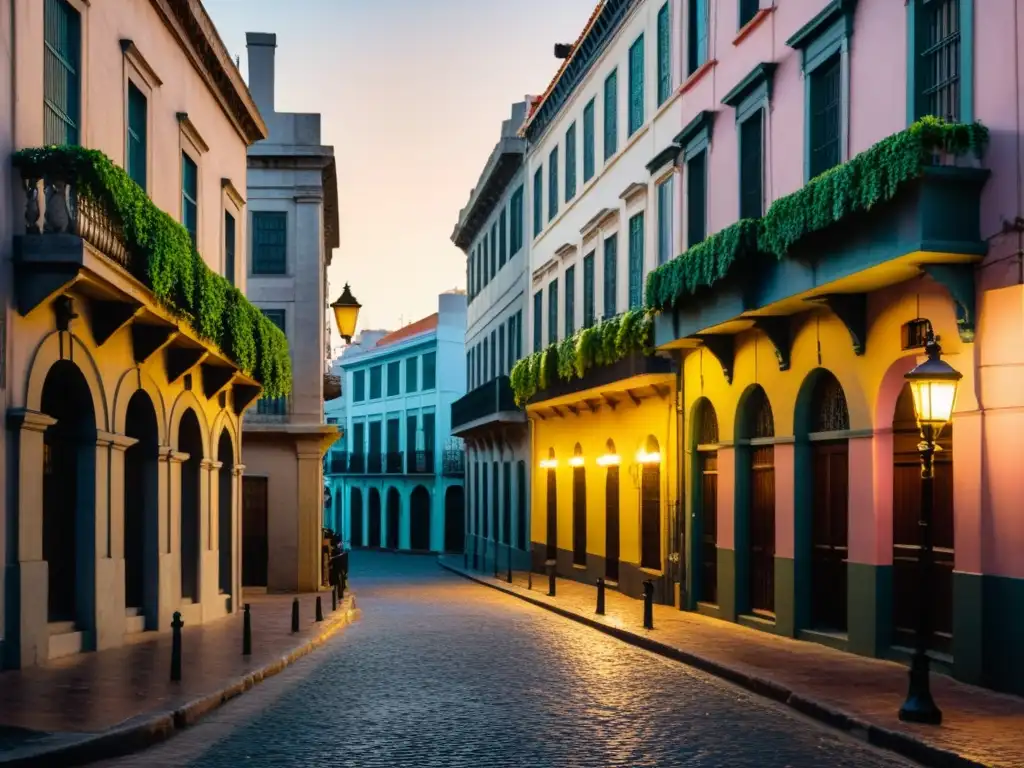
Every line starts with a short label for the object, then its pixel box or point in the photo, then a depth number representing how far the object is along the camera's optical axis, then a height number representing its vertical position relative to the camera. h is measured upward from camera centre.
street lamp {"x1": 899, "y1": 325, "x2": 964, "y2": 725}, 11.14 +0.03
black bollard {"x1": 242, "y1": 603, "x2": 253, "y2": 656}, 16.11 -2.05
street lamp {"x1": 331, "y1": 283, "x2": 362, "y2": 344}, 25.50 +2.49
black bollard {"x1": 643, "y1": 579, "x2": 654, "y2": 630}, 19.78 -2.15
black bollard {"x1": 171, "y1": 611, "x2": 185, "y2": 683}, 13.46 -1.82
